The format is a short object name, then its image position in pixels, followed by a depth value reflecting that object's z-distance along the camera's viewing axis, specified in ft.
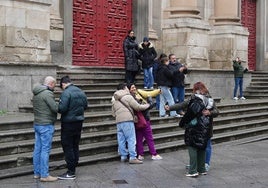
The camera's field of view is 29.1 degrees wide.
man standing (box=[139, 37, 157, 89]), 51.06
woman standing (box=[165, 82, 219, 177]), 29.43
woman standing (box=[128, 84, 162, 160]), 34.86
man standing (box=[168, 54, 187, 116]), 46.24
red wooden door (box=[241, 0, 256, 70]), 83.41
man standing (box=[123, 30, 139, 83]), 50.11
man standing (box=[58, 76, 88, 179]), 28.48
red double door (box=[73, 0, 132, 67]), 57.11
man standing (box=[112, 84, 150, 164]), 33.63
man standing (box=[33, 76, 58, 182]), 27.96
